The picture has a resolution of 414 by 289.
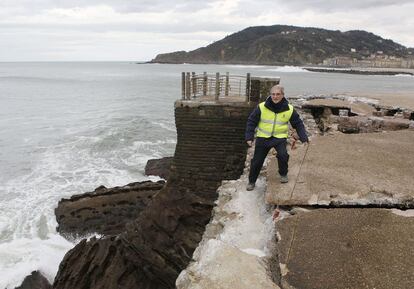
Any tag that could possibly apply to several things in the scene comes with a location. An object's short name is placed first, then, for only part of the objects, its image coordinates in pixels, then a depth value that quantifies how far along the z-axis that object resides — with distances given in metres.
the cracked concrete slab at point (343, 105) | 12.16
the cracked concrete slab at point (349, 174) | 4.53
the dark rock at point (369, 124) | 9.30
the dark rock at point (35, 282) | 9.78
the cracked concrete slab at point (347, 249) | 3.06
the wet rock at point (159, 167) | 17.70
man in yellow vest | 5.10
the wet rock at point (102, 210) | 11.75
